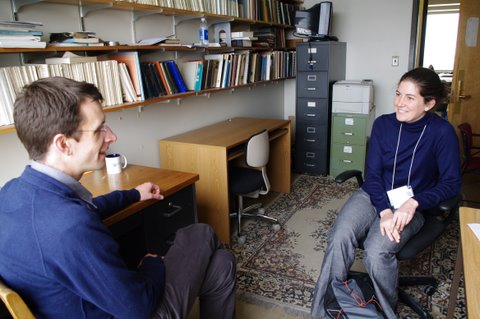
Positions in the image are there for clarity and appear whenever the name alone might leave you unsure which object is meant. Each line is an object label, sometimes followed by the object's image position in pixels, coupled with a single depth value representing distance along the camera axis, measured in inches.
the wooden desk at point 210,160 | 104.0
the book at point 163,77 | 96.3
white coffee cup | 86.1
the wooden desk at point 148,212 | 66.8
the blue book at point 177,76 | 101.4
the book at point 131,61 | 86.6
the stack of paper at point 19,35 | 61.1
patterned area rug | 84.3
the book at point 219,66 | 119.0
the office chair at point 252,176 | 107.7
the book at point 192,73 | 109.3
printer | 156.9
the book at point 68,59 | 73.0
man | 37.4
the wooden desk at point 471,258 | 38.0
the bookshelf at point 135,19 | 71.9
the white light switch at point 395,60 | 171.3
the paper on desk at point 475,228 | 51.1
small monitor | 164.9
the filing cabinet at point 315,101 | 161.2
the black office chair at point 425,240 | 69.6
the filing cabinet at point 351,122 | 157.9
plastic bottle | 117.3
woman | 69.7
